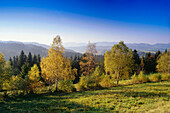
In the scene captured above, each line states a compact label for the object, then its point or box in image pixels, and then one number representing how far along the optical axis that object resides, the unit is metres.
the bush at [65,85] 24.19
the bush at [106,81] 28.25
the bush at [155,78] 33.06
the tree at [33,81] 21.59
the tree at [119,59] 27.72
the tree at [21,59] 70.75
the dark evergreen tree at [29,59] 71.25
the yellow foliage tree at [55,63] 22.98
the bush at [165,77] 34.14
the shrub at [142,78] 32.25
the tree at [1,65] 19.41
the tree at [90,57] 25.78
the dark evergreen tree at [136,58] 76.44
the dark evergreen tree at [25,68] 43.19
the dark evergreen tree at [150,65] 74.88
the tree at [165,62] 42.66
